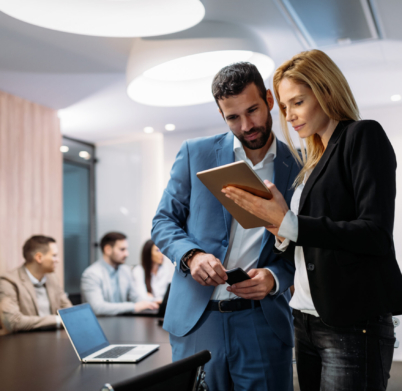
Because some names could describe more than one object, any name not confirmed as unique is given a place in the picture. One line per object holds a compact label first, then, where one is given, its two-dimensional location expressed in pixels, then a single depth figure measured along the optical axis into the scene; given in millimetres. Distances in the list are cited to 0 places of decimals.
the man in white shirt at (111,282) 4664
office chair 875
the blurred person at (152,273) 5637
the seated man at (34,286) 3649
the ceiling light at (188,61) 3730
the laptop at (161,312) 3525
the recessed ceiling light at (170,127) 6754
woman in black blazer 1160
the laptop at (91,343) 1927
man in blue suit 1547
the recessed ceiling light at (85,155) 7414
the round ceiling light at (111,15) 3373
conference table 1651
